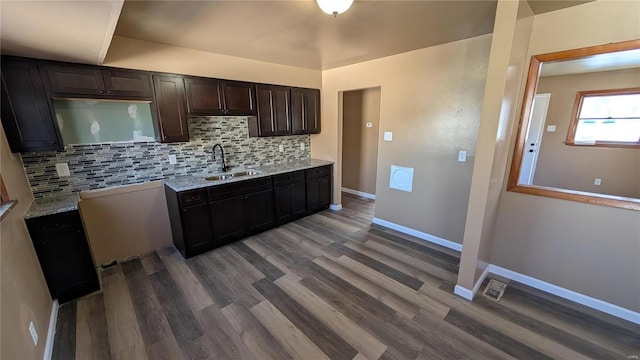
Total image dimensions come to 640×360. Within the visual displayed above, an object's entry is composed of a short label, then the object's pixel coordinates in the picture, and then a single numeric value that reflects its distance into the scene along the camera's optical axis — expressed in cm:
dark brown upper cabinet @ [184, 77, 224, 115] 279
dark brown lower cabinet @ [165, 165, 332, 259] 274
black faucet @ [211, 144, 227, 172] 326
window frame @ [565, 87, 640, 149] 202
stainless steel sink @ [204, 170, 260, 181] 322
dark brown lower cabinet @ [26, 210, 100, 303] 196
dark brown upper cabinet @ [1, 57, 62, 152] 190
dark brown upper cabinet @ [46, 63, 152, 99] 209
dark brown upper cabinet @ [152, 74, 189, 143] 258
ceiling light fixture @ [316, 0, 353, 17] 158
